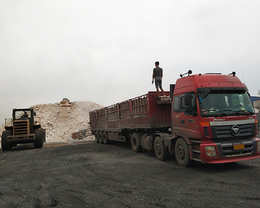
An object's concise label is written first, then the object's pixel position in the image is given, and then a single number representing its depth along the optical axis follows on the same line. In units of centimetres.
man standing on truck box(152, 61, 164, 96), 1081
